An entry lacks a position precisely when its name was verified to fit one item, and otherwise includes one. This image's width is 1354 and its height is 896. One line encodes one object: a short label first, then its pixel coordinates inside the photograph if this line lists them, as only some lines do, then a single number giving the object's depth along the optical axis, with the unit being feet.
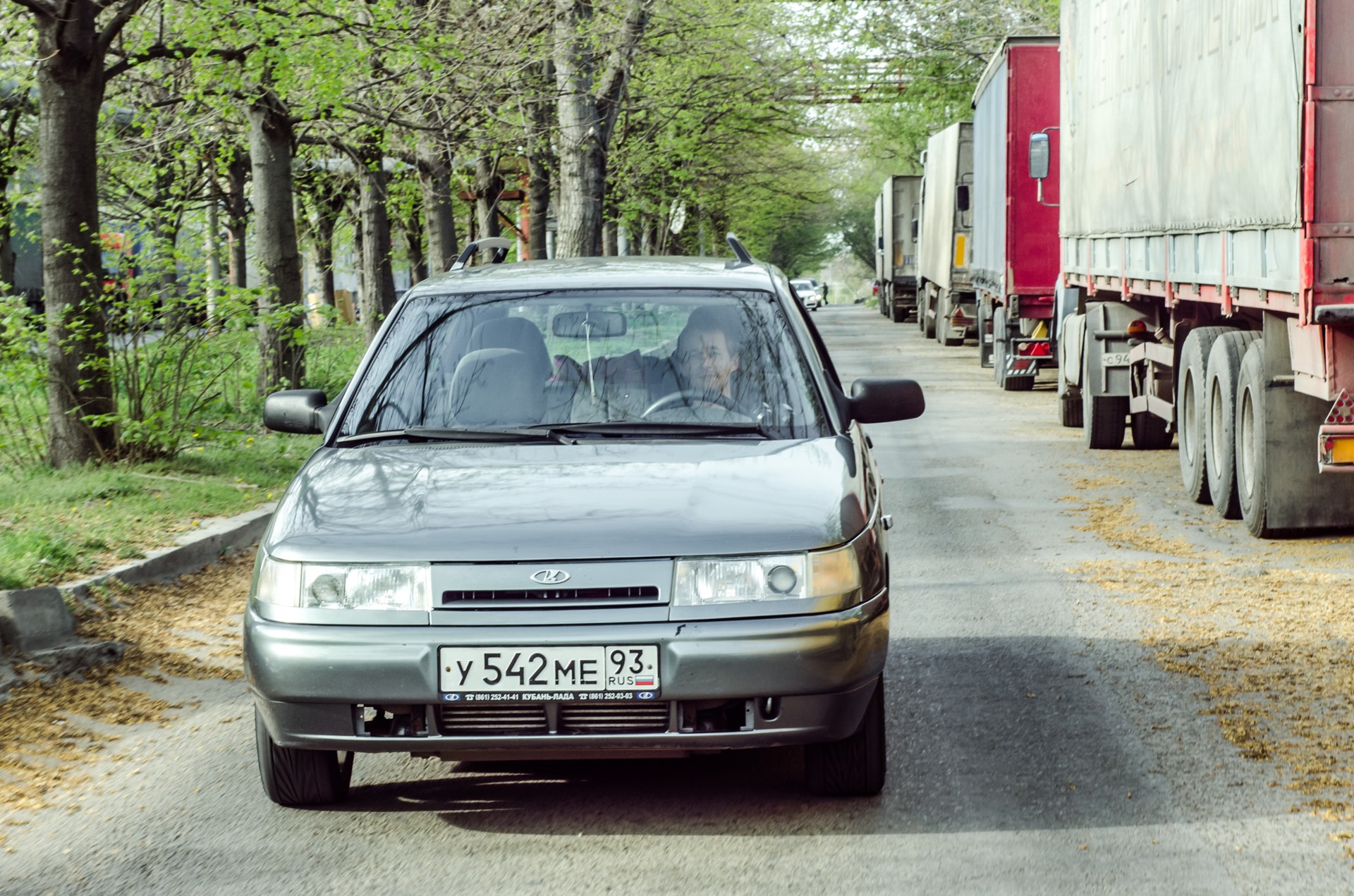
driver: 34.24
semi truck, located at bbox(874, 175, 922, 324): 304.91
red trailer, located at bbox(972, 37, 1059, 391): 123.95
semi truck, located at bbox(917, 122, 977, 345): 180.45
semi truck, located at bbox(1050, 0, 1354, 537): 51.52
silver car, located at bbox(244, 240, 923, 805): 27.04
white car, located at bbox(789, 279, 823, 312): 486.79
